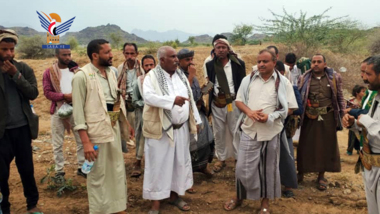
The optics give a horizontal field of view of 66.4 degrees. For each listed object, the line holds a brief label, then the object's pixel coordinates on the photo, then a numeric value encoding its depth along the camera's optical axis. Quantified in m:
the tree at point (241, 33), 25.33
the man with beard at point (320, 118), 4.34
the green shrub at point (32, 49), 18.12
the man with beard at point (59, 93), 4.27
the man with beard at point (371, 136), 2.42
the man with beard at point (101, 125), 3.06
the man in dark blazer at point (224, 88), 4.69
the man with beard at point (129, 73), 4.93
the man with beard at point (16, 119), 3.11
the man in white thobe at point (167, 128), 3.42
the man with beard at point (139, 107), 4.56
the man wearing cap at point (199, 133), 4.22
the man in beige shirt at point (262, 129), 3.44
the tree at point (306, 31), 13.91
